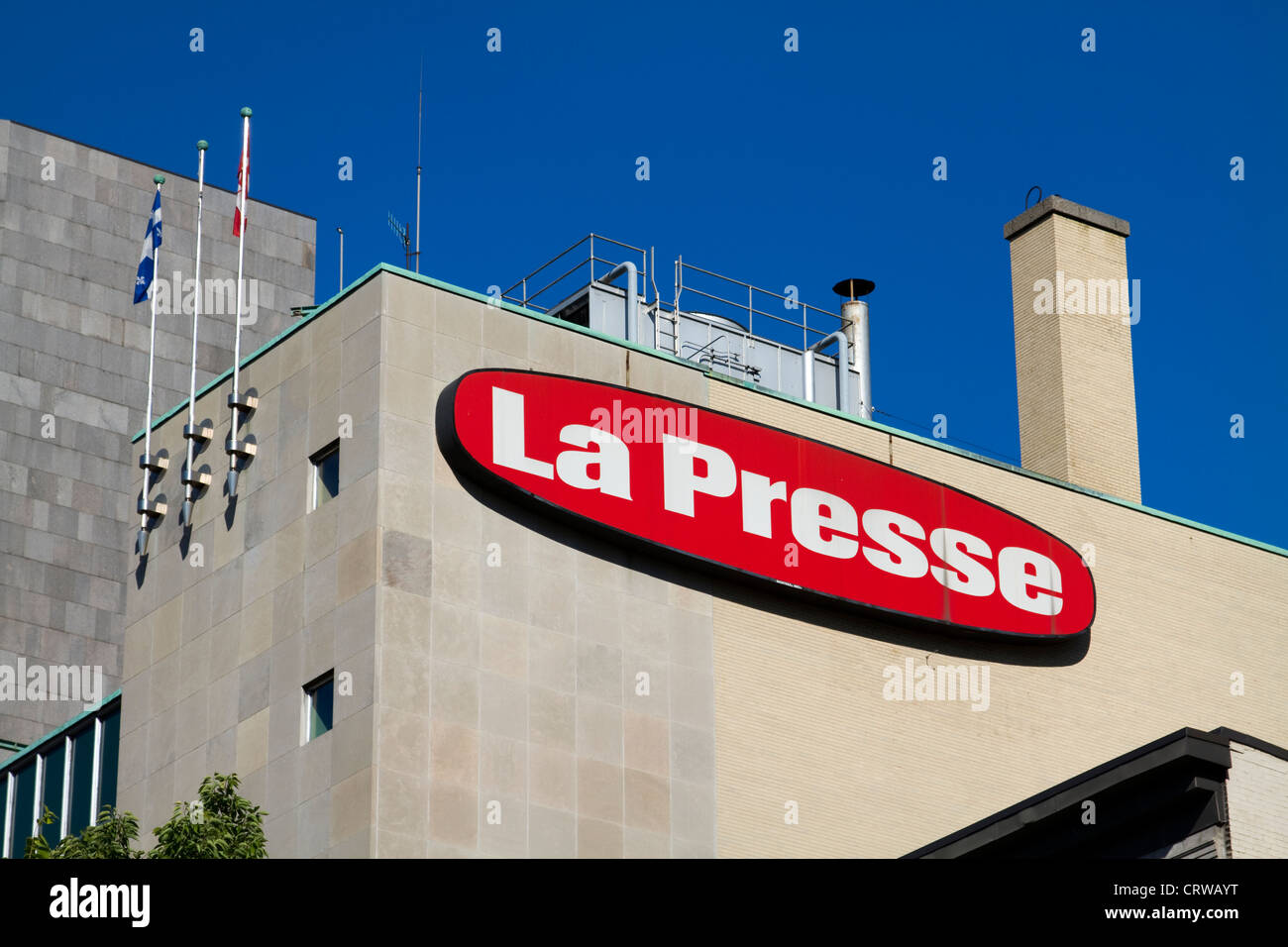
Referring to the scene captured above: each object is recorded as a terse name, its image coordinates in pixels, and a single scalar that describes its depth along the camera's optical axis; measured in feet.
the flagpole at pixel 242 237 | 123.03
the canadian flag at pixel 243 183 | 127.44
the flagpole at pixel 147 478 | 129.90
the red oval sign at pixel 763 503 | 118.32
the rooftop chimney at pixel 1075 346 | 152.76
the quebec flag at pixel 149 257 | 131.85
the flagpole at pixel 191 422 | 126.00
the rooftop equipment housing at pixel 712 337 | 142.72
